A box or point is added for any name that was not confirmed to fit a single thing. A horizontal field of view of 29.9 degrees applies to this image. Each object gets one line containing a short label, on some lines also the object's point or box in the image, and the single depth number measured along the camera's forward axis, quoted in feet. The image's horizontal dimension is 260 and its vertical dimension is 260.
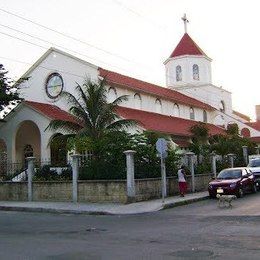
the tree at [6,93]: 99.30
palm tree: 89.35
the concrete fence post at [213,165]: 104.96
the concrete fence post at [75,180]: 76.28
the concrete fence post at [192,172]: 91.35
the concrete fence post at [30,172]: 82.07
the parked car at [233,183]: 78.95
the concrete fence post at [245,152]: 131.54
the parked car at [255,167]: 96.02
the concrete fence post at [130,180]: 71.87
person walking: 80.02
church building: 110.11
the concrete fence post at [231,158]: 118.40
